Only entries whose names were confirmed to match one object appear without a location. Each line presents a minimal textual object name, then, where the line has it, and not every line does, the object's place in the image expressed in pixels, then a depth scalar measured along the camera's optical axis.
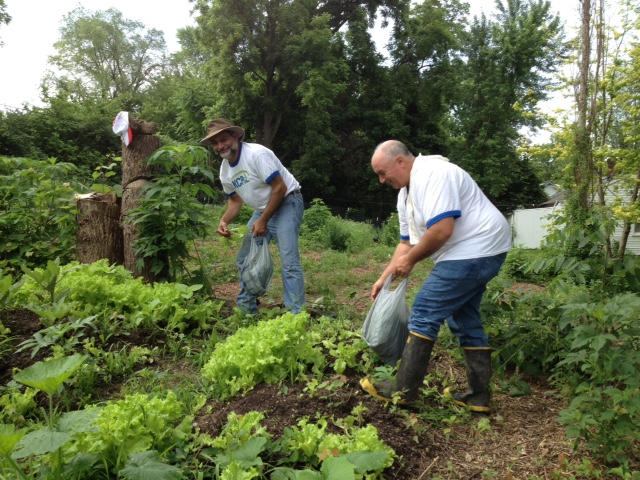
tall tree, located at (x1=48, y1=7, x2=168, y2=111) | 36.03
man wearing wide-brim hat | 3.98
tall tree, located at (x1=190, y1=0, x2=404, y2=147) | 20.86
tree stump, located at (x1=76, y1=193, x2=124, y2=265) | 4.57
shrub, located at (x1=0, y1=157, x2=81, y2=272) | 4.55
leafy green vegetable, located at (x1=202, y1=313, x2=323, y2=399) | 2.57
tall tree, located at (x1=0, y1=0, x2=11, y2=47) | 20.48
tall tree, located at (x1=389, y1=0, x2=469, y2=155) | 25.61
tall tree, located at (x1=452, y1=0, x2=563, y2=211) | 28.59
